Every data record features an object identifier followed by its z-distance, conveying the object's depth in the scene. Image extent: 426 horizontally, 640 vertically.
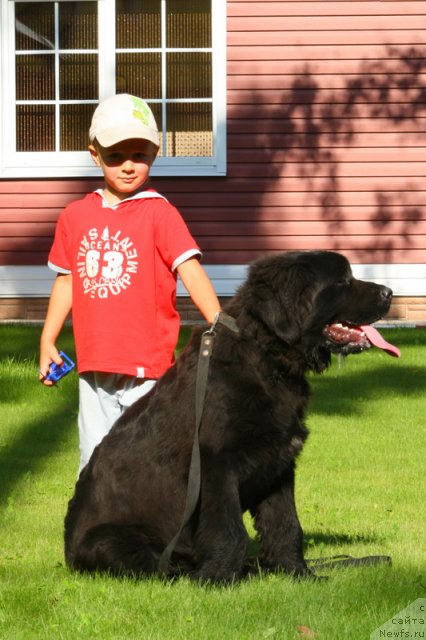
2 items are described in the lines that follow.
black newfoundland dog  8.51
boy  9.65
